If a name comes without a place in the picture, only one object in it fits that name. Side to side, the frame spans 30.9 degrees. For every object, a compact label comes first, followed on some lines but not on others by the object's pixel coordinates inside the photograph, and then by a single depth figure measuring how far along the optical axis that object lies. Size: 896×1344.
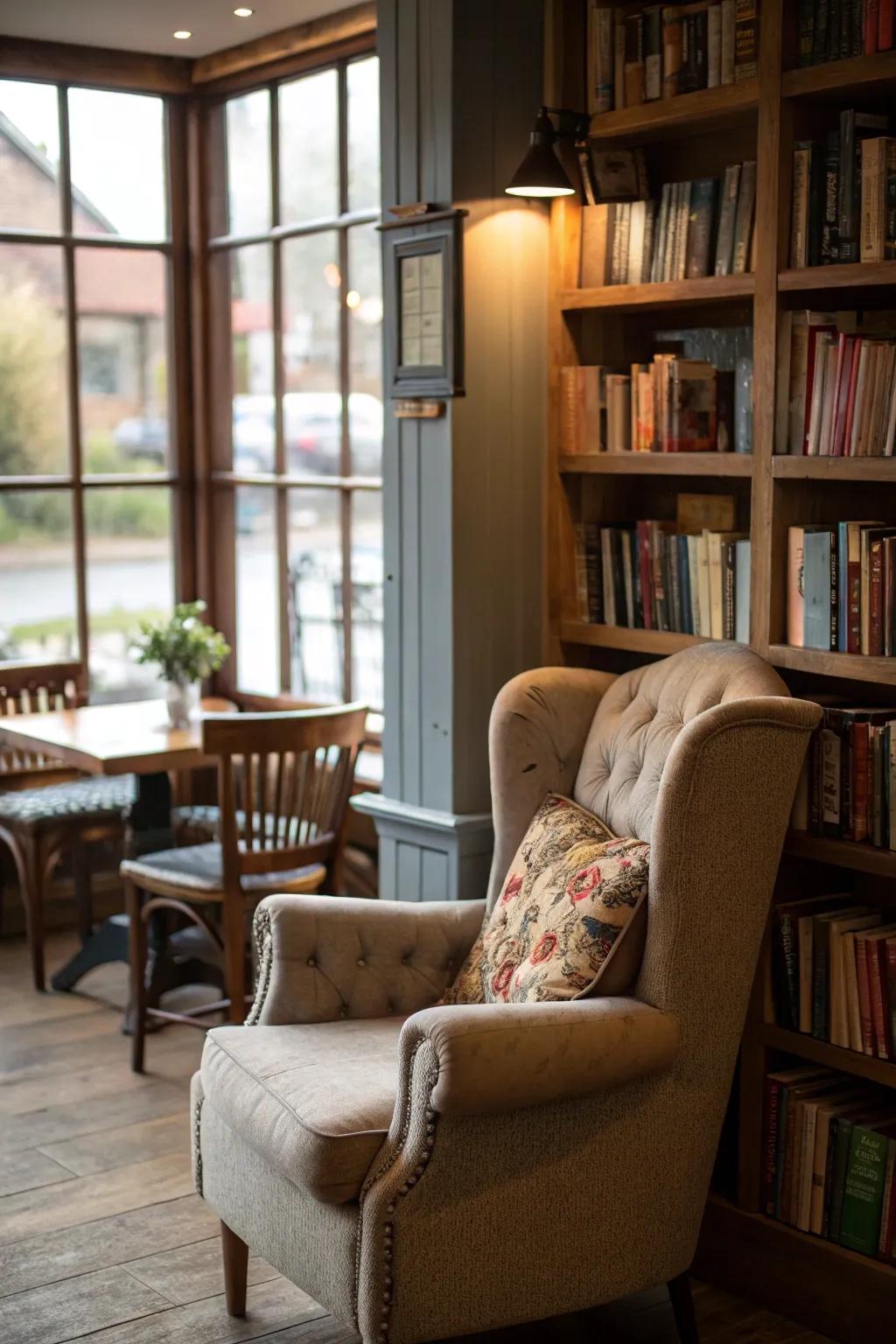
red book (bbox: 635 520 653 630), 3.31
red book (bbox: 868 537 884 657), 2.78
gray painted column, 3.26
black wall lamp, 3.05
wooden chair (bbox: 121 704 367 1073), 3.77
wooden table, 4.21
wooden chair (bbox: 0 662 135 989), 4.65
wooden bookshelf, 2.80
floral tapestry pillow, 2.57
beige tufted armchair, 2.39
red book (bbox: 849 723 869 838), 2.81
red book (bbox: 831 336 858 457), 2.79
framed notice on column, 3.27
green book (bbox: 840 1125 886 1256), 2.78
